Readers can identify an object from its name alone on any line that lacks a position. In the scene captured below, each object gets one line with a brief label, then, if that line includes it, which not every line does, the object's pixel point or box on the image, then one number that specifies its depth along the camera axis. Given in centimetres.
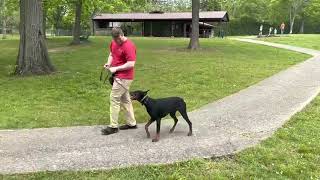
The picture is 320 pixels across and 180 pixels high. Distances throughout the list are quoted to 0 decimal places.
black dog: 750
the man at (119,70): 773
